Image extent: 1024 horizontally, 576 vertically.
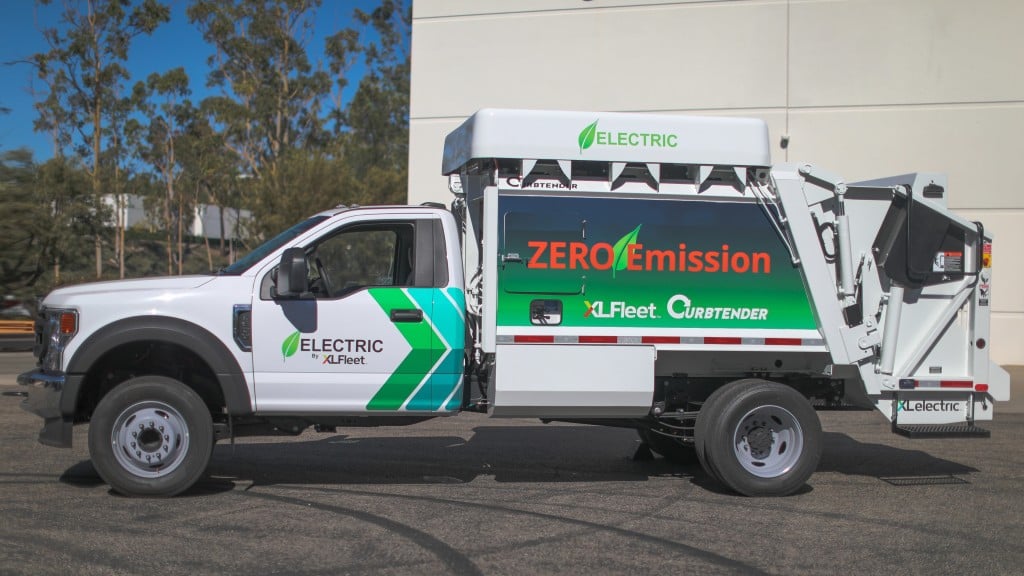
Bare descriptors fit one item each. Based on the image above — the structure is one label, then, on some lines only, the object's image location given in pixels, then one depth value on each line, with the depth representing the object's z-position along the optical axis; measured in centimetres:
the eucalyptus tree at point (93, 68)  4112
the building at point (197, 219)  5359
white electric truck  707
